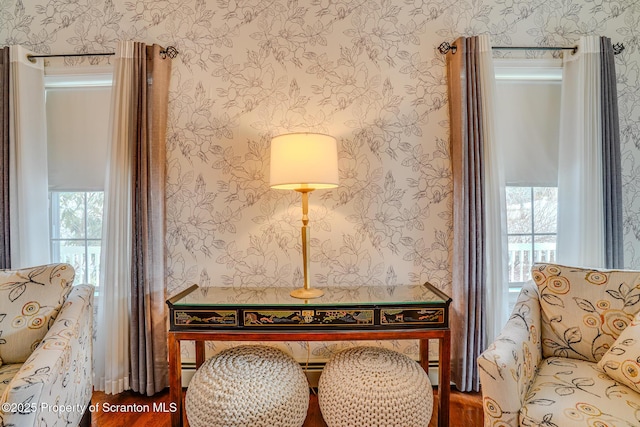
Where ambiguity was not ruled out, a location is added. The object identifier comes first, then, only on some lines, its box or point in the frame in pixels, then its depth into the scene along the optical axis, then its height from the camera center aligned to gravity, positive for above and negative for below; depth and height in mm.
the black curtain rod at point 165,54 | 1904 +987
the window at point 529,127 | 2006 +531
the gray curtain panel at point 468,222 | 1797 -78
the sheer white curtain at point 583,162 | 1852 +275
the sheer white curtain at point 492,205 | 1826 +21
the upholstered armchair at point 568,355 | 1058 -589
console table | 1477 -546
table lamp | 1490 +248
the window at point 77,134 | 2012 +519
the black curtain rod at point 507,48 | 1886 +992
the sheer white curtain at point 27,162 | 1869 +320
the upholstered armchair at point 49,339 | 1111 -539
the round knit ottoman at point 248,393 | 1288 -794
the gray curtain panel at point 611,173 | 1850 +206
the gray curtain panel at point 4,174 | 1853 +241
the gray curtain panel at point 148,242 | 1802 -175
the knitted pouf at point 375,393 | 1328 -820
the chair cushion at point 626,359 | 1120 -576
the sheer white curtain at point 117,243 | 1812 -179
